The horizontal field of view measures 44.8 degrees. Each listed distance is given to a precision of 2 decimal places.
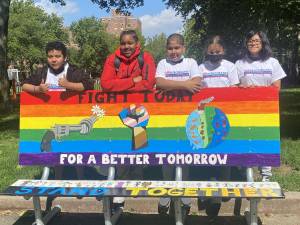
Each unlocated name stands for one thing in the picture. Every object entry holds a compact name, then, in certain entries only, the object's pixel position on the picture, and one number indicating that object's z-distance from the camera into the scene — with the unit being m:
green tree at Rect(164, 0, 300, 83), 15.03
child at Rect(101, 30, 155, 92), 3.60
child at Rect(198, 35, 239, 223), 3.75
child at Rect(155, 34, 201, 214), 3.64
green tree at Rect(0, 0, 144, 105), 11.58
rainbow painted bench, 3.49
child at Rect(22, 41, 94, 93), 3.63
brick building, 100.11
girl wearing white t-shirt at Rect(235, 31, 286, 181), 3.82
